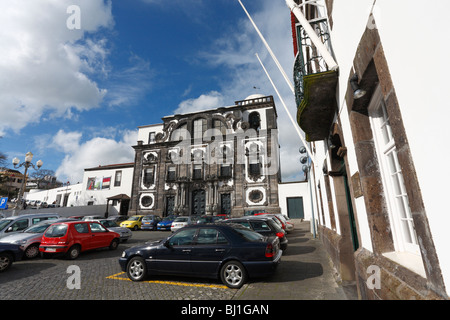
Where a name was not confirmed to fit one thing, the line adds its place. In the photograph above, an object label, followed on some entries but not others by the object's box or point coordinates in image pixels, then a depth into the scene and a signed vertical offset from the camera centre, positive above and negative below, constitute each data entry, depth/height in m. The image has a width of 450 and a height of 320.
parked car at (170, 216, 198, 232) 19.54 -0.54
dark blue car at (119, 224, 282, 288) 5.66 -1.05
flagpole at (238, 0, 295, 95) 7.17 +5.17
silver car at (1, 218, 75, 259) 9.52 -0.91
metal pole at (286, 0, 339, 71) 4.42 +3.09
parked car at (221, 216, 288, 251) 9.62 -0.59
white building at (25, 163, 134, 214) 37.50 +4.97
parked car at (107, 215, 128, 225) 27.73 -0.28
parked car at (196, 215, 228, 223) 20.77 -0.43
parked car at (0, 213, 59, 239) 11.10 -0.25
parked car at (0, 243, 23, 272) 7.47 -1.19
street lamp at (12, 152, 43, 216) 16.38 +3.93
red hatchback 9.25 -0.91
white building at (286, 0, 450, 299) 1.74 +0.85
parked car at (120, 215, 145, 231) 23.69 -0.77
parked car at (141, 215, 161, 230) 23.68 -0.74
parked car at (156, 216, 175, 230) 22.08 -0.90
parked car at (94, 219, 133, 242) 14.31 -0.85
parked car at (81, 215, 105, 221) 19.88 -0.07
